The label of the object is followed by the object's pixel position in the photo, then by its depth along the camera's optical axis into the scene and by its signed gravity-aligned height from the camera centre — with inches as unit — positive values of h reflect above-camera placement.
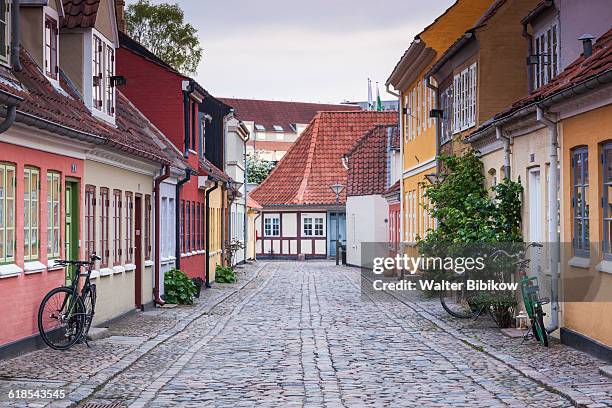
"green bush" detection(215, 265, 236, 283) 1434.5 -31.6
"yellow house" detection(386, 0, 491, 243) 1154.0 +158.6
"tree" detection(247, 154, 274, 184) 3786.9 +243.1
